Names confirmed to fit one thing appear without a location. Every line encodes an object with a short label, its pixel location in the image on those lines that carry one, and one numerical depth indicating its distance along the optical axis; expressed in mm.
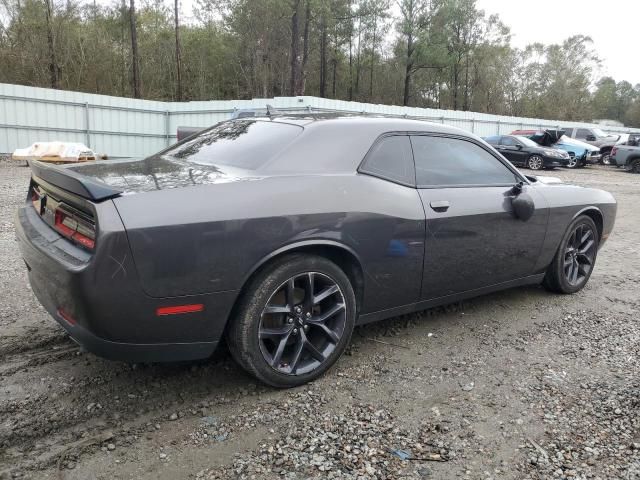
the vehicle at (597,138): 24000
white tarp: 13945
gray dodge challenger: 2234
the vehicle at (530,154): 19703
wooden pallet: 13820
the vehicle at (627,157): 20859
